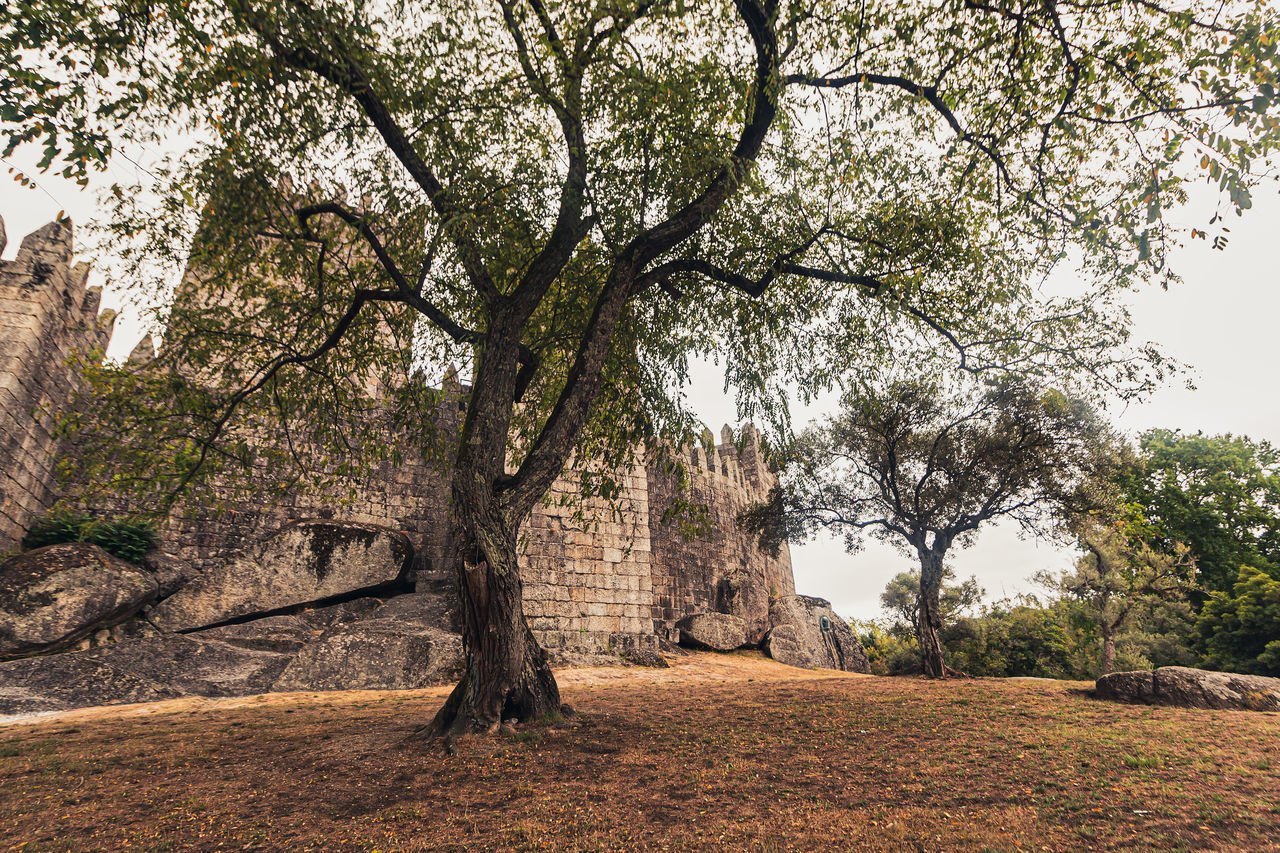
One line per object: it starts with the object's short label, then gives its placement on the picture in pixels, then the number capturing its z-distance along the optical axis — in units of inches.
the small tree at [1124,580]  697.6
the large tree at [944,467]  553.6
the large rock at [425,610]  417.4
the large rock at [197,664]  337.1
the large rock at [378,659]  366.3
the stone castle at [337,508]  403.2
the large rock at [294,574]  410.9
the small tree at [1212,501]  917.2
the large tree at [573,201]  227.1
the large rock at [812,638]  733.3
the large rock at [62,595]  340.8
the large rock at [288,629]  393.7
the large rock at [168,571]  418.3
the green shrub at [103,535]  412.2
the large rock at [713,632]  694.5
